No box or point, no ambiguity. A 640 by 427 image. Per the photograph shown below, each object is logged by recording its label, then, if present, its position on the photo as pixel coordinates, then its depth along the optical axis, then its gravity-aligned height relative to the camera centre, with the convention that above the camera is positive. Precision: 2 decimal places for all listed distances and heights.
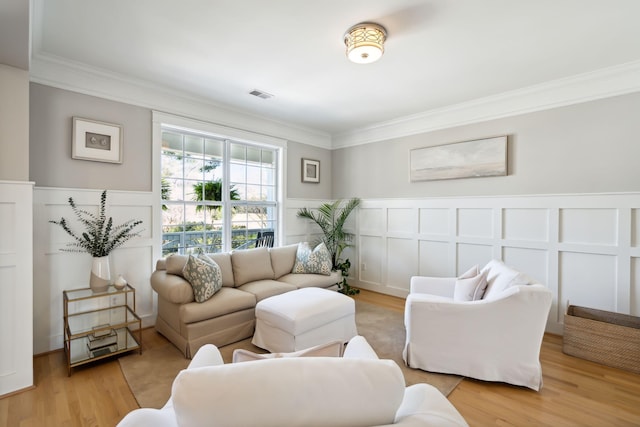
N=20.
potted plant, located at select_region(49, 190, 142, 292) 2.57 -0.26
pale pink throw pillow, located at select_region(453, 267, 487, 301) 2.45 -0.65
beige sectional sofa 2.58 -0.83
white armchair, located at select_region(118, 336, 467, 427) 0.72 -0.47
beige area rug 2.07 -1.25
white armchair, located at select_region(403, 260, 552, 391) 2.07 -0.89
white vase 2.55 -0.57
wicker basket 2.34 -1.03
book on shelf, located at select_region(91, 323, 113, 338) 2.37 -1.01
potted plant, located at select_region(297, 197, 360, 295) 4.54 -0.25
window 3.44 +0.26
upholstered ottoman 2.44 -0.94
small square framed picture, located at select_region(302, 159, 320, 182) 4.75 +0.68
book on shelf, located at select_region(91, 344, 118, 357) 2.39 -1.16
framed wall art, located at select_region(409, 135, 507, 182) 3.44 +0.66
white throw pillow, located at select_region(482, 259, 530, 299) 2.18 -0.51
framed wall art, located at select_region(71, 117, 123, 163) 2.71 +0.66
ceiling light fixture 2.08 +1.23
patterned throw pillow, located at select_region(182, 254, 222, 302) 2.69 -0.62
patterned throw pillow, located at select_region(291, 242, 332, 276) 3.79 -0.65
